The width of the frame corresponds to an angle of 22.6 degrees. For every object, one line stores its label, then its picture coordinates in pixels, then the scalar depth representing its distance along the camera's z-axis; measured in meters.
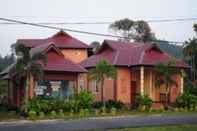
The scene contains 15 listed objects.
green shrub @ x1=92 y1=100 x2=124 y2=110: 41.34
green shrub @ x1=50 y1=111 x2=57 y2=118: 34.16
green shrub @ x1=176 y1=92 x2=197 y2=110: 41.84
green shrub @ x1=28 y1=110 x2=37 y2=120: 33.33
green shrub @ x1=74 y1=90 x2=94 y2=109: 37.50
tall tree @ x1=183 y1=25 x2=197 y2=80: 53.09
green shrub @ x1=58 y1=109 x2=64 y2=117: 34.78
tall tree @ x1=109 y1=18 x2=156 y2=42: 82.39
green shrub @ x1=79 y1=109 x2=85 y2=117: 34.83
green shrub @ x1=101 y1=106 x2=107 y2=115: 36.88
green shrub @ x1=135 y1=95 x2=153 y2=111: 41.06
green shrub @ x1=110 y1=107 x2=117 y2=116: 36.80
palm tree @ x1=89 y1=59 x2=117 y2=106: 39.38
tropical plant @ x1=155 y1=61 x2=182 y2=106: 41.03
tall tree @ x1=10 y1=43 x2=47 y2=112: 35.10
